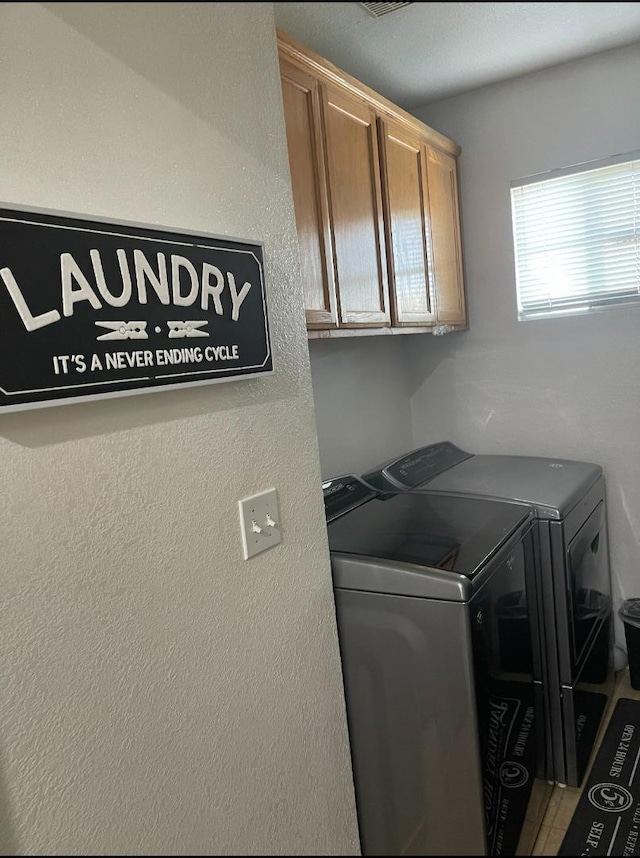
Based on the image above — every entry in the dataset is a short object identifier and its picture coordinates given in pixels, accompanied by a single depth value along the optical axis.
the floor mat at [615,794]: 0.61
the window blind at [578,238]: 2.10
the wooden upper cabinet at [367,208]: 1.43
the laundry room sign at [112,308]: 0.66
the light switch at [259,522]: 1.03
